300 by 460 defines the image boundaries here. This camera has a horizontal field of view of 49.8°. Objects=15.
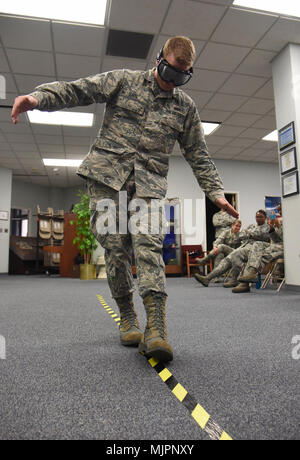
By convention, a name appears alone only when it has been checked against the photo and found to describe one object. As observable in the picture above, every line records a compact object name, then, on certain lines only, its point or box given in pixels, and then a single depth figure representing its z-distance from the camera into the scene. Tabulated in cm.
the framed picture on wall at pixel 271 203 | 834
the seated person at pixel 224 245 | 497
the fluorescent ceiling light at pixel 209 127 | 602
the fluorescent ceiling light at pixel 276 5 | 321
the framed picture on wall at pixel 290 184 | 375
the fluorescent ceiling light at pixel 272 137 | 644
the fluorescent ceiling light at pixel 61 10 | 322
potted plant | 613
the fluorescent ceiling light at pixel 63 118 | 559
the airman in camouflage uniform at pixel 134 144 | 123
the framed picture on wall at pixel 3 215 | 855
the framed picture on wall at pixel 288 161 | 378
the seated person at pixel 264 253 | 364
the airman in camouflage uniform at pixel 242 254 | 416
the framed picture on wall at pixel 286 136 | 380
